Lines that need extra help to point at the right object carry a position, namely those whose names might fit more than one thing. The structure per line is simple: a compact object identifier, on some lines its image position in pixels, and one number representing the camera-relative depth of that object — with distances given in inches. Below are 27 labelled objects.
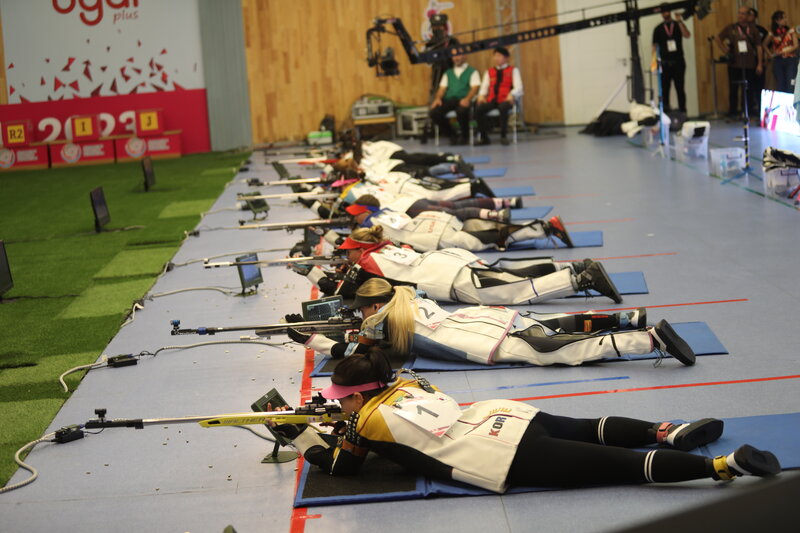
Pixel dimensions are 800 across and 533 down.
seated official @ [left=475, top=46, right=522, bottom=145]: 685.9
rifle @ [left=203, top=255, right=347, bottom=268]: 316.5
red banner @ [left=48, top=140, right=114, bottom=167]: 812.6
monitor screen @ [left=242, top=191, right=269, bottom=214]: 451.8
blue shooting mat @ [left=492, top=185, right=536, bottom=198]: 483.2
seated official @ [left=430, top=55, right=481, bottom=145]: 716.7
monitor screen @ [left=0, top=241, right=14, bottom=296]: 314.6
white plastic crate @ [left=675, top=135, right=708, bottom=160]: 508.2
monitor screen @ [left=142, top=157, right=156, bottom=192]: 603.8
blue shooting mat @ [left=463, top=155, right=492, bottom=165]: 621.6
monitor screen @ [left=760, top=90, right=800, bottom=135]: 379.9
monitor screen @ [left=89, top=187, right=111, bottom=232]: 471.5
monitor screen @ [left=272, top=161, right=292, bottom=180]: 561.9
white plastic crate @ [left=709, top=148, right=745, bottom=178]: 454.0
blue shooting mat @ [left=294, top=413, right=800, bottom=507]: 162.7
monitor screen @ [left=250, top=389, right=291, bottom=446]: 180.9
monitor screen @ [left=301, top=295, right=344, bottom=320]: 236.8
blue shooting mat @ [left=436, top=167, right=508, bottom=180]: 557.3
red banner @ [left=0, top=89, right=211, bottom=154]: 813.9
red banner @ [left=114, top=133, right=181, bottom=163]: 816.3
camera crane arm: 623.5
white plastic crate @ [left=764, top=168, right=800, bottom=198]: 393.1
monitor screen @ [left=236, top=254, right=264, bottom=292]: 320.5
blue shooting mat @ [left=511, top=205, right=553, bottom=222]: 416.2
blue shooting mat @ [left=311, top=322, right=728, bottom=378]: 224.8
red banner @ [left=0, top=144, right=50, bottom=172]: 806.2
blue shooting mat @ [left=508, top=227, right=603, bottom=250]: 355.6
